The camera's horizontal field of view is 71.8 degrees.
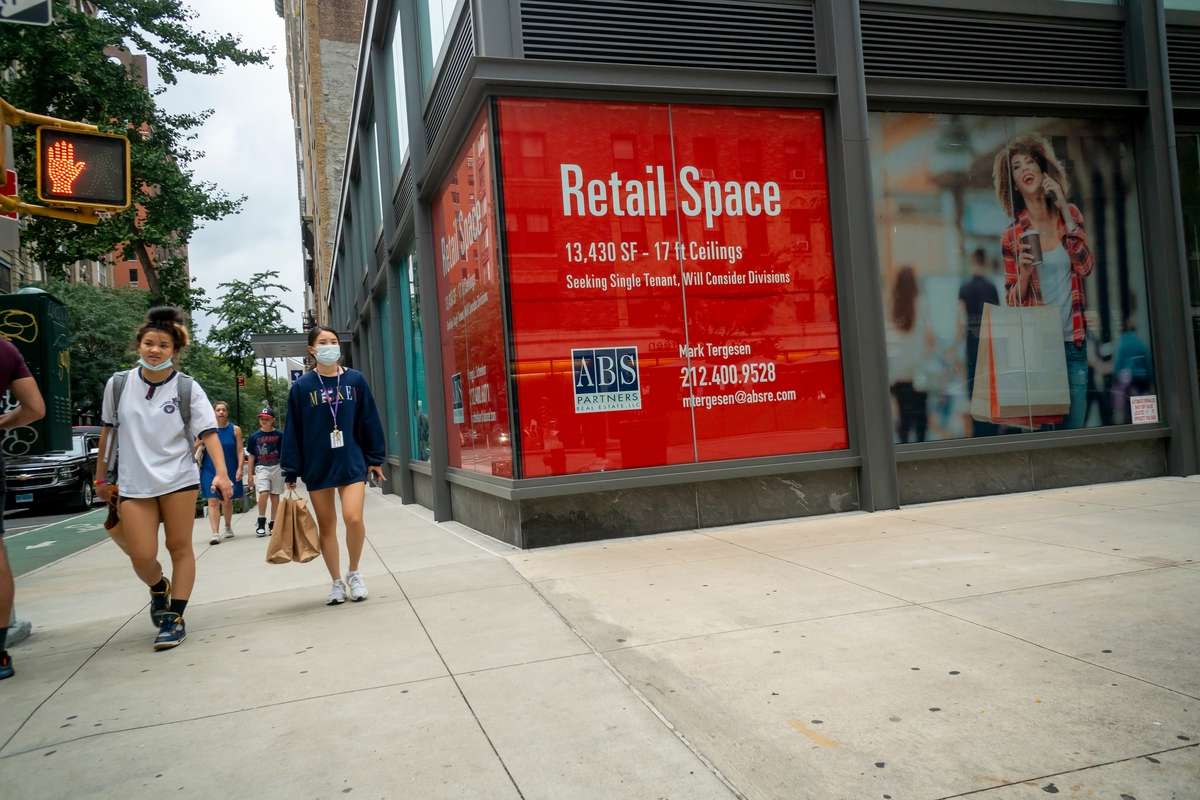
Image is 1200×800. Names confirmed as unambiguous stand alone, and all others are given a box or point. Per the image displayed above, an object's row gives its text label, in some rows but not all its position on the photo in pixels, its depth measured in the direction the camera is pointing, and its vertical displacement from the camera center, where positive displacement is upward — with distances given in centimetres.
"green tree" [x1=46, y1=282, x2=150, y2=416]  3553 +489
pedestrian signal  561 +195
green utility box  611 +80
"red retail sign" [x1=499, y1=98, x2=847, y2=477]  764 +124
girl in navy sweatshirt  574 -7
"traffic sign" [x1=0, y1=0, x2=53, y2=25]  491 +267
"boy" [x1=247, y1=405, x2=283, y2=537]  1144 -31
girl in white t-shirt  493 -10
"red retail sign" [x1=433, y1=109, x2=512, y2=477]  788 +121
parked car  1792 -54
